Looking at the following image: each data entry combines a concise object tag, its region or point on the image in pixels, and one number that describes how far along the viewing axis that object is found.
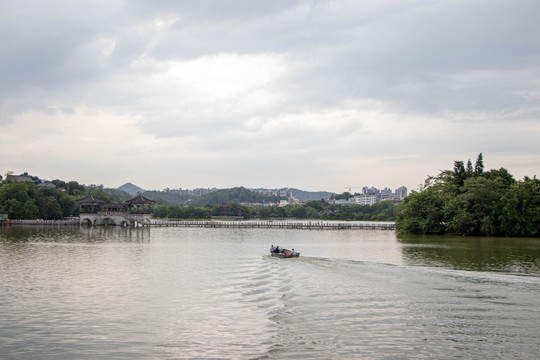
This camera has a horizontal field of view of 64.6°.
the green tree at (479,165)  73.44
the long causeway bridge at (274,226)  81.75
